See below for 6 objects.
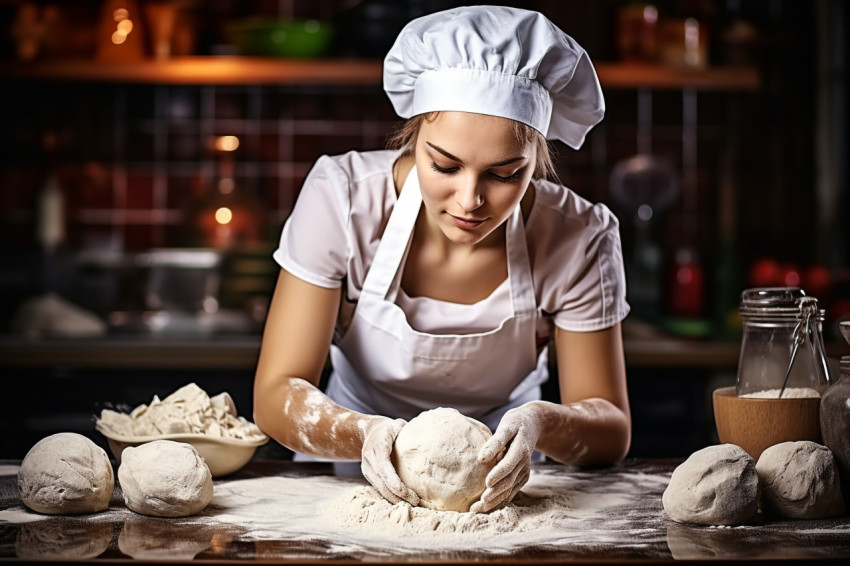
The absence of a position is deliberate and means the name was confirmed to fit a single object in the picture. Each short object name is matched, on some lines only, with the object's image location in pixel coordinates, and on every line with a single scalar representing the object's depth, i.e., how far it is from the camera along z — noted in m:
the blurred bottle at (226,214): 3.50
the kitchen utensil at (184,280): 3.41
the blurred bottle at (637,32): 3.41
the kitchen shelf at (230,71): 3.27
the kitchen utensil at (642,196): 3.49
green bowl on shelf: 3.32
